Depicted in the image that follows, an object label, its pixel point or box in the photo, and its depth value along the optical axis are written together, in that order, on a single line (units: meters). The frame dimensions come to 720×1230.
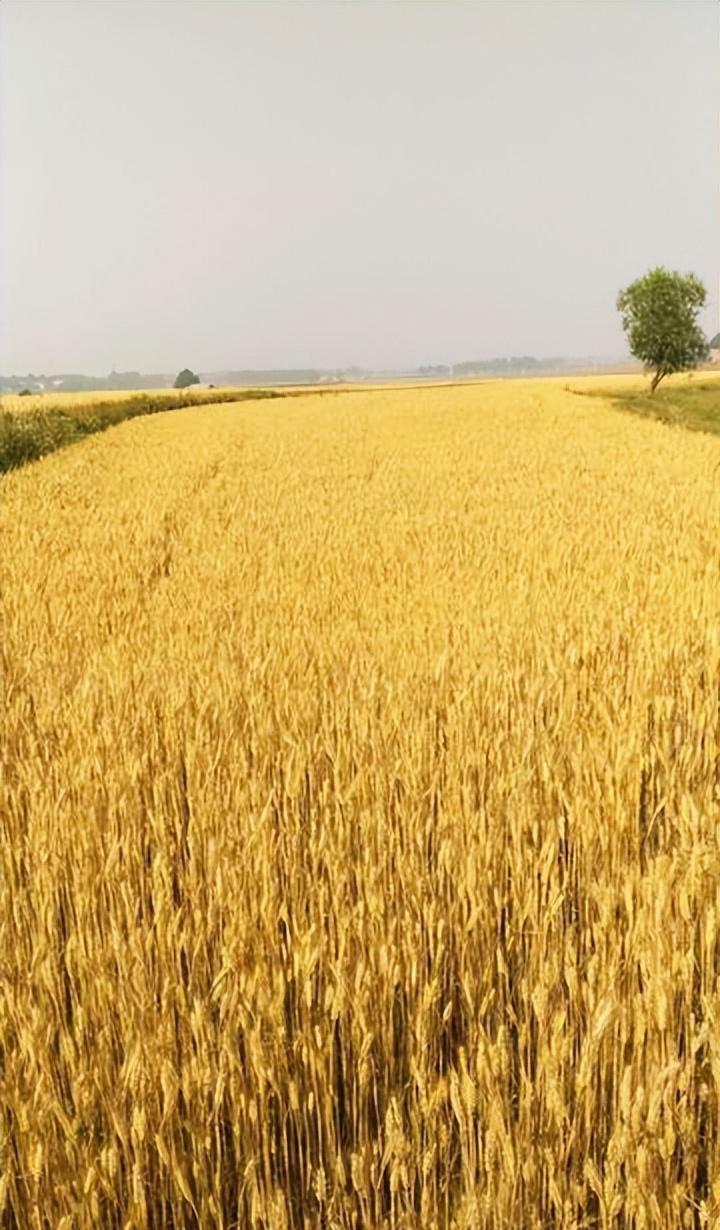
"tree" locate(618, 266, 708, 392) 49.22
